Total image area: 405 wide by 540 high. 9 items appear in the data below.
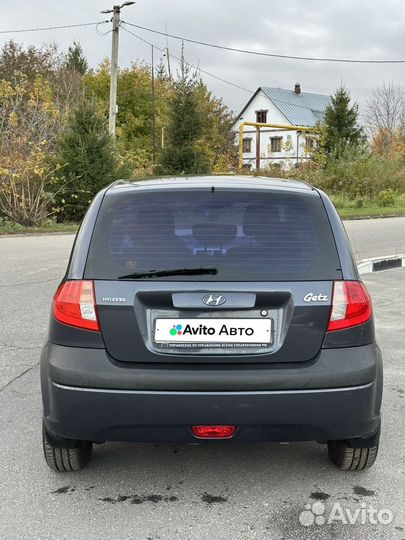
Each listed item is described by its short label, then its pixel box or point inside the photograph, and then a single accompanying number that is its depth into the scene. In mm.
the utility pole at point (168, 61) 38222
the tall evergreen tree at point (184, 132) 24078
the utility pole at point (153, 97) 40422
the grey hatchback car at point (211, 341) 2680
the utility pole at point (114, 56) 22475
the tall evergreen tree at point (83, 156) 18062
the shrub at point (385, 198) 27500
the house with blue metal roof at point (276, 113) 66625
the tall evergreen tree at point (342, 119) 38406
